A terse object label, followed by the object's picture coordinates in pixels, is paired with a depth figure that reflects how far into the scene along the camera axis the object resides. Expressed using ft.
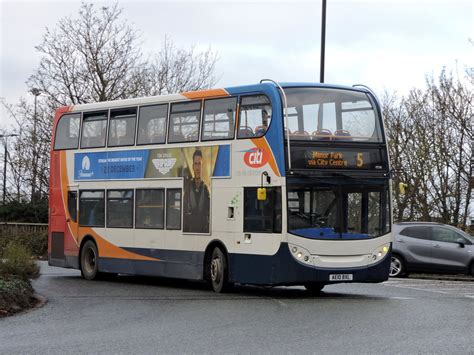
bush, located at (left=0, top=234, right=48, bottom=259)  137.59
